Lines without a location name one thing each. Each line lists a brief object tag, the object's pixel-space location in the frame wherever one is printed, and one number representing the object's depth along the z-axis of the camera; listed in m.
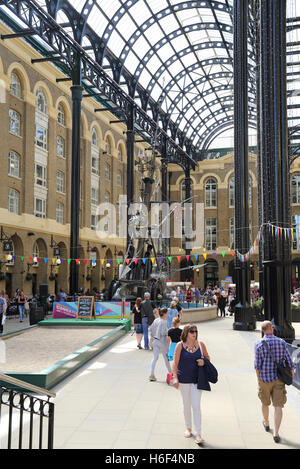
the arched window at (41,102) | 31.70
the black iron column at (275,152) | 10.20
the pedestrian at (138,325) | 12.97
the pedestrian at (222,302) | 25.60
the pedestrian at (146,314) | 12.75
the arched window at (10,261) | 26.45
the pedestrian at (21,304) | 21.80
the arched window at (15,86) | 29.02
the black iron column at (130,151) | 32.97
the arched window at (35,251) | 31.01
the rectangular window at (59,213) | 34.41
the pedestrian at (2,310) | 14.88
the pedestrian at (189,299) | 24.72
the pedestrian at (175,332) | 9.16
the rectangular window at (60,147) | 34.44
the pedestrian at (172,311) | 12.39
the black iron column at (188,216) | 50.56
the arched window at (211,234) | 53.75
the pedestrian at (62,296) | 25.22
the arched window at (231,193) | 54.53
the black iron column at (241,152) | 18.72
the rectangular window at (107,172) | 42.62
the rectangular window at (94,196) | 39.56
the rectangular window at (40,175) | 31.55
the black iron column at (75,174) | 24.59
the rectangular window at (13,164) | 28.51
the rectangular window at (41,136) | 31.59
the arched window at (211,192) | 55.25
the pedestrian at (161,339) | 9.15
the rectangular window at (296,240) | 48.94
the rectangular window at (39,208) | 31.33
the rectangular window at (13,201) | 28.38
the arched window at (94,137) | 39.94
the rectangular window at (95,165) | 39.97
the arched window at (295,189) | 51.50
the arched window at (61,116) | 34.78
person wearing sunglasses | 5.75
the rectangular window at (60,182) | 34.53
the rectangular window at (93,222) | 39.22
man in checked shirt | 5.79
